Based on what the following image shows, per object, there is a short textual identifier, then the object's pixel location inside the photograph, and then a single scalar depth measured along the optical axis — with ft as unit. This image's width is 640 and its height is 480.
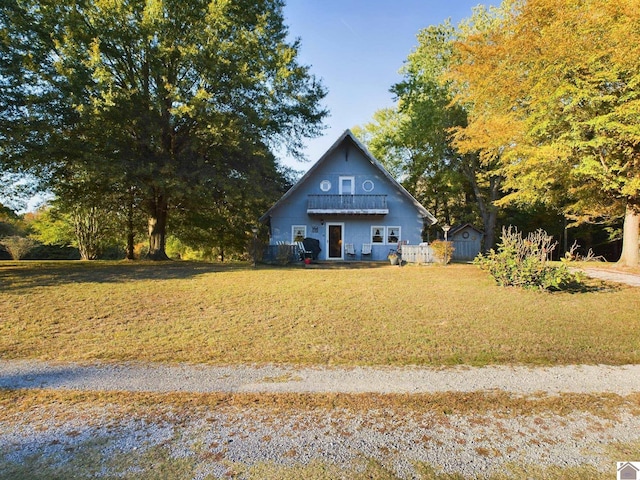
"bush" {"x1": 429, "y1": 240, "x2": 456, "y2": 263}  57.77
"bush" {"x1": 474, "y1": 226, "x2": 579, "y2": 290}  34.83
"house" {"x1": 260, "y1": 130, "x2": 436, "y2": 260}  72.02
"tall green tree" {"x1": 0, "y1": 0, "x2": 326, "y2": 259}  49.83
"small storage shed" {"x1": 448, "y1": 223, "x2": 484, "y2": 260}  85.46
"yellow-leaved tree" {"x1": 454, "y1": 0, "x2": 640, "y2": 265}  38.96
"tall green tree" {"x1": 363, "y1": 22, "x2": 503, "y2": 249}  90.74
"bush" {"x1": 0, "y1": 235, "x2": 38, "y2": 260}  89.71
